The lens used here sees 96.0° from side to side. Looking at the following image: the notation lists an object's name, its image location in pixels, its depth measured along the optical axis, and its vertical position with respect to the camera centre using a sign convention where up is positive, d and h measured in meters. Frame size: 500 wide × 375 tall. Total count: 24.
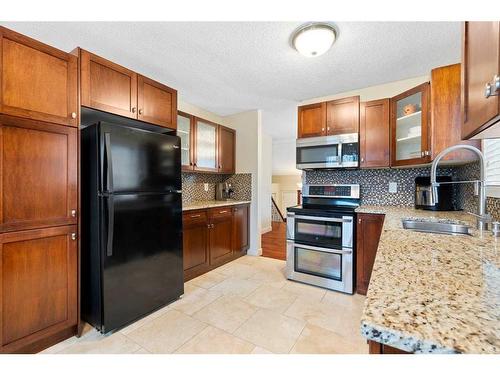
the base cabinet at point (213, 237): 2.70 -0.72
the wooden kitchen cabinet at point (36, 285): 1.38 -0.67
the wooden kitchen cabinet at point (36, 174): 1.37 +0.07
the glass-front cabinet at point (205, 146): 3.18 +0.57
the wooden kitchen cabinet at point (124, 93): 1.71 +0.79
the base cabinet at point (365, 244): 2.26 -0.60
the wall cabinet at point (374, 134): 2.46 +0.57
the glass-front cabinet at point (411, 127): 2.06 +0.59
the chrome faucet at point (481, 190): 1.30 -0.03
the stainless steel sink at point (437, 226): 1.57 -0.31
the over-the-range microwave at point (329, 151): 2.58 +0.40
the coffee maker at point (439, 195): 2.22 -0.10
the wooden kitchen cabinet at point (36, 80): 1.37 +0.68
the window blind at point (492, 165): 1.50 +0.15
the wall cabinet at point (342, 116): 2.60 +0.82
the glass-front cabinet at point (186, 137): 2.96 +0.65
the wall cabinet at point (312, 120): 2.77 +0.81
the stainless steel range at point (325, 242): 2.35 -0.63
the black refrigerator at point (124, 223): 1.67 -0.31
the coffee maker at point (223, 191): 3.82 -0.11
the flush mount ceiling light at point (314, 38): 1.73 +1.18
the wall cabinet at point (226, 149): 3.57 +0.58
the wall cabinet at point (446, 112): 1.81 +0.61
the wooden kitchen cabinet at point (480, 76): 0.57 +0.33
